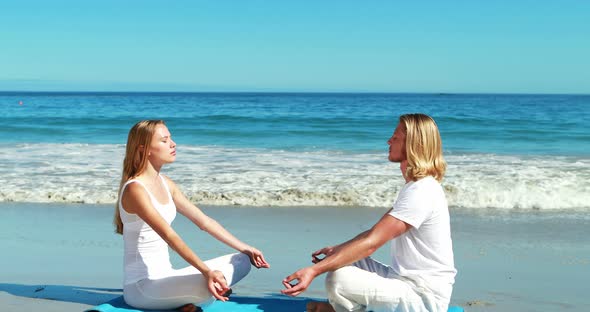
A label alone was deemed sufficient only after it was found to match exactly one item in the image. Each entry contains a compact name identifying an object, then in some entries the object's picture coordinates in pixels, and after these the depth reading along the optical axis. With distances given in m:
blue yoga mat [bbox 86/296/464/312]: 3.91
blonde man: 3.34
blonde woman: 3.75
